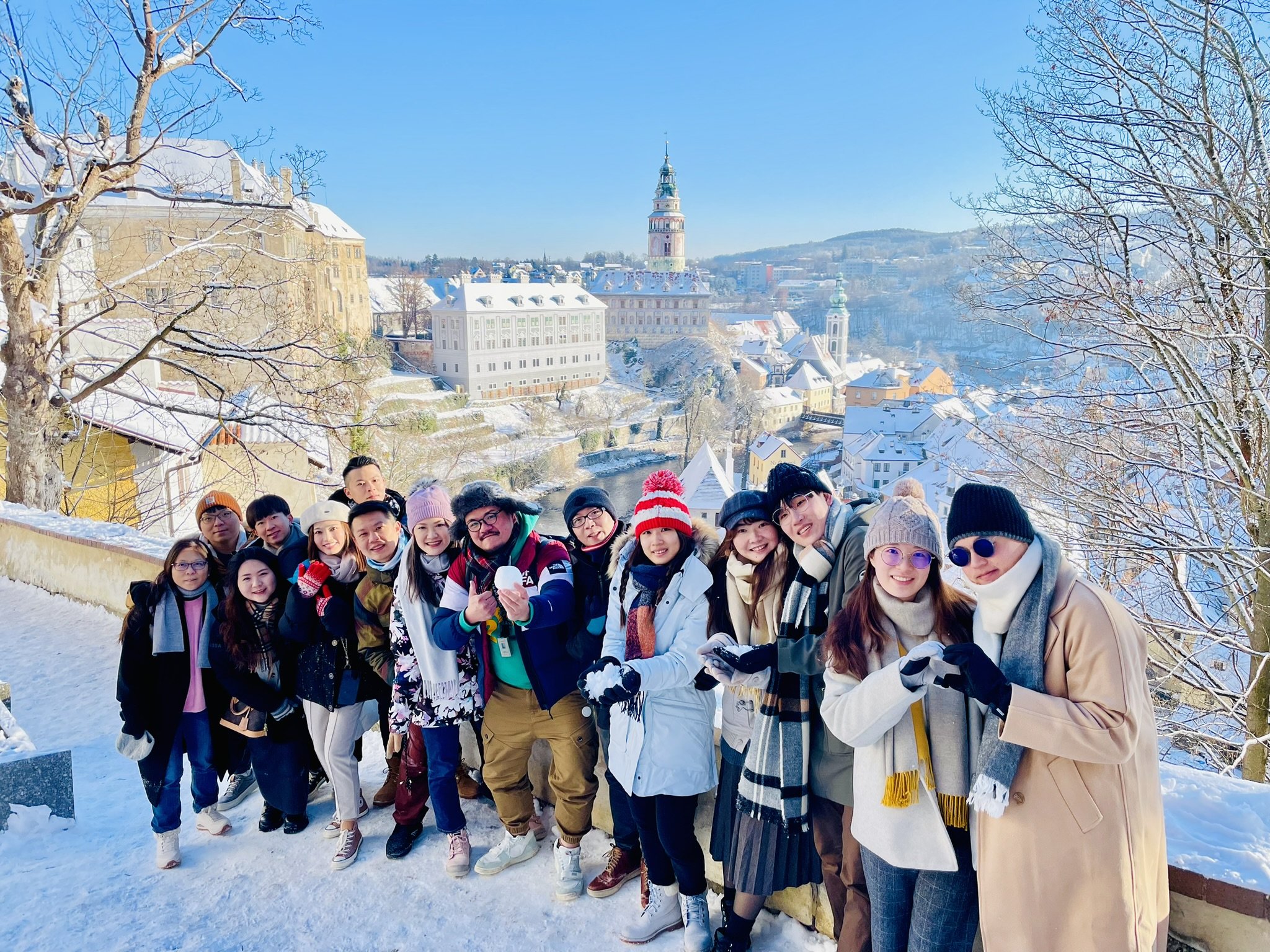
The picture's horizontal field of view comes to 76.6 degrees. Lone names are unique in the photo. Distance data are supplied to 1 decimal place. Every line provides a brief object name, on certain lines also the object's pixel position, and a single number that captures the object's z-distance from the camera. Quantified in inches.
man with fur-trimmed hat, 120.0
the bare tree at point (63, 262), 345.7
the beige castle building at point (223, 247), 385.7
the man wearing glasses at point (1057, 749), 72.2
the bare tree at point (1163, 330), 248.1
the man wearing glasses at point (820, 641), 96.7
